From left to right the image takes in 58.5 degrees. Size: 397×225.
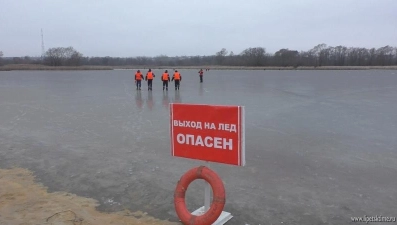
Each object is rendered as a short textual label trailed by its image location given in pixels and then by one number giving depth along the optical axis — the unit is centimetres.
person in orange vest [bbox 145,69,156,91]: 2255
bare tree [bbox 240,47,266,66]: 12044
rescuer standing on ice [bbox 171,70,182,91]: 2272
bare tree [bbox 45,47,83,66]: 11748
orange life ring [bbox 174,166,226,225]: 395
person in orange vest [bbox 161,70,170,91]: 2260
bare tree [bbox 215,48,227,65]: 13750
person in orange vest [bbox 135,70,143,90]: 2372
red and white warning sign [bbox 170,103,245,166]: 385
